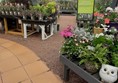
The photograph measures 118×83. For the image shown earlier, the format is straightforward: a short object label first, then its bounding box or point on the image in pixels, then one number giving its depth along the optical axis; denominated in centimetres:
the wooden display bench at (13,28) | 265
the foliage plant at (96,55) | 105
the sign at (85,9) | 163
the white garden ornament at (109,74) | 96
